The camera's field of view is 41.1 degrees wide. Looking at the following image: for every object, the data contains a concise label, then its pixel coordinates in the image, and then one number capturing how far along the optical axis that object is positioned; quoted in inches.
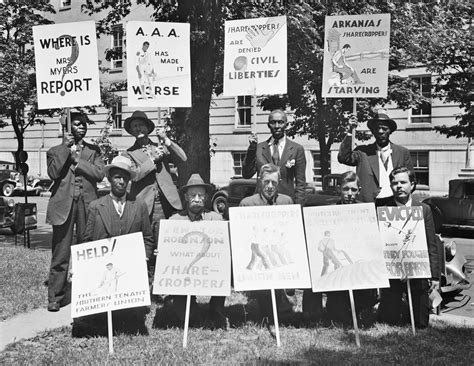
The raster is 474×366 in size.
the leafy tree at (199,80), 391.9
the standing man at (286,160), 279.9
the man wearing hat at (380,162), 274.8
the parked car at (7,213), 584.7
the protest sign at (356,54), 297.1
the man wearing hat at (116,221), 243.6
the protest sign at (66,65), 295.6
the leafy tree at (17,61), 782.5
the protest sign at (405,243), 251.1
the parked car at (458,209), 612.4
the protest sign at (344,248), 242.5
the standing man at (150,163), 276.1
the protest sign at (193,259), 241.4
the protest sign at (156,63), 304.0
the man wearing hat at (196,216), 250.7
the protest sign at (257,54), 307.3
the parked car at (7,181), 1239.5
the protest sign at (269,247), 241.0
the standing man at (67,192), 278.5
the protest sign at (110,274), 229.5
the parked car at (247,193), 633.6
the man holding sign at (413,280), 251.8
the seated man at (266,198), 243.9
